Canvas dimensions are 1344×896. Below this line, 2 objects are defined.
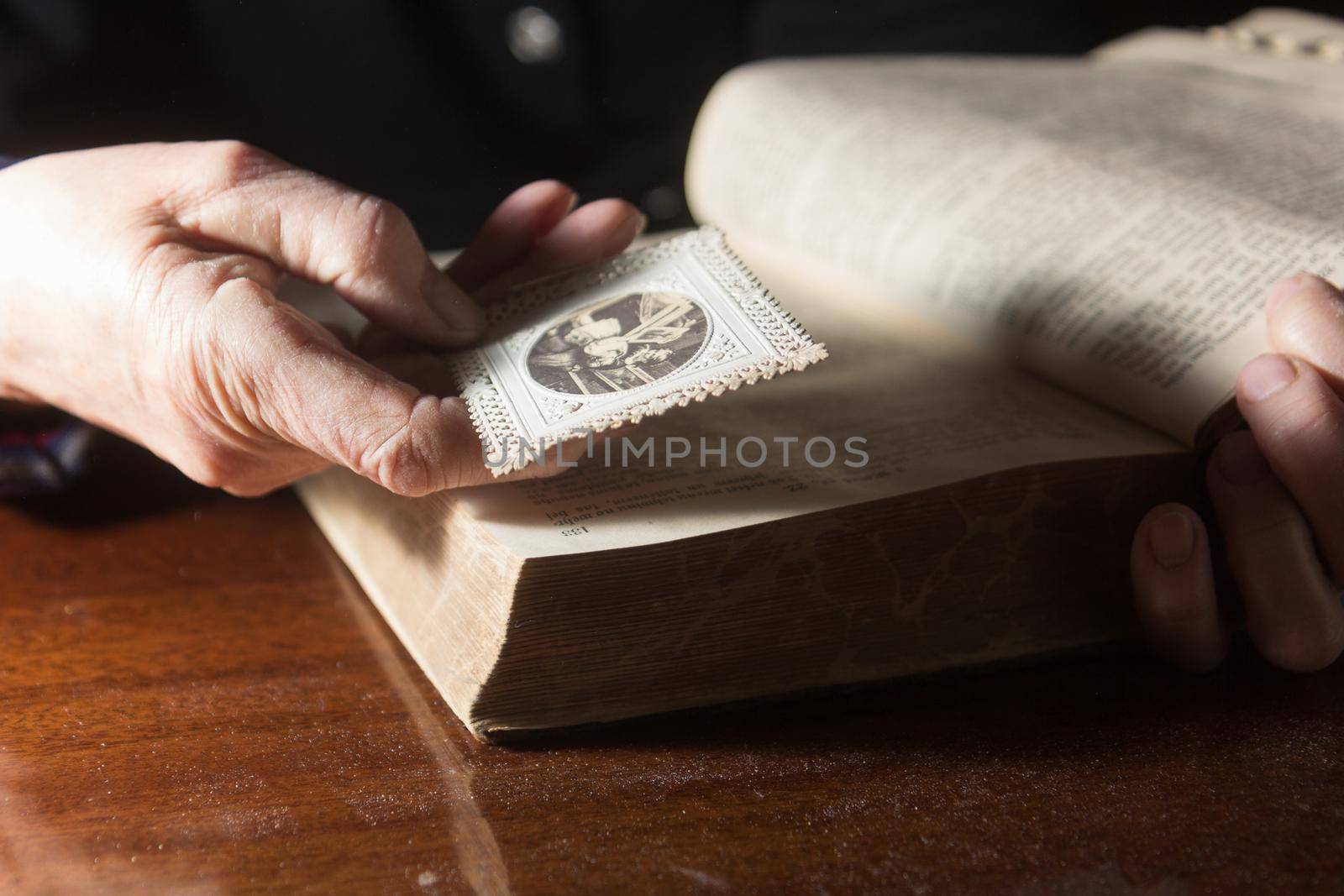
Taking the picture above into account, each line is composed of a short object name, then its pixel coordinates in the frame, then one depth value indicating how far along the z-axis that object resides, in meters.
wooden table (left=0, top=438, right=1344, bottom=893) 0.44
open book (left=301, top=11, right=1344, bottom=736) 0.52
